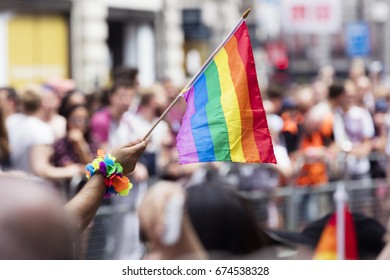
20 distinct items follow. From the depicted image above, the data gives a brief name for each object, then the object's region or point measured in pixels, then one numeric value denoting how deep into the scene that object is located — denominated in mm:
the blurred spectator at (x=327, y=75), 26428
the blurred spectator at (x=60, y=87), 18029
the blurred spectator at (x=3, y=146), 14208
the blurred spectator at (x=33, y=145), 14538
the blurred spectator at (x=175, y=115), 18118
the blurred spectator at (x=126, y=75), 15892
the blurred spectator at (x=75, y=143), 15238
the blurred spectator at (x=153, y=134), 16369
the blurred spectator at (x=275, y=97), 22438
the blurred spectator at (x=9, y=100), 16123
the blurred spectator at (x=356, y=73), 25892
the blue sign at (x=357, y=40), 42646
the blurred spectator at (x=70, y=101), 16131
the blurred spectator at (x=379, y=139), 21477
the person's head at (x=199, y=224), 7419
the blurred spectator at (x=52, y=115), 15615
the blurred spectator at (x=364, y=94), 23281
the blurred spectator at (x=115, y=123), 15877
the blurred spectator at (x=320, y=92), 22168
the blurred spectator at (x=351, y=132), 20692
